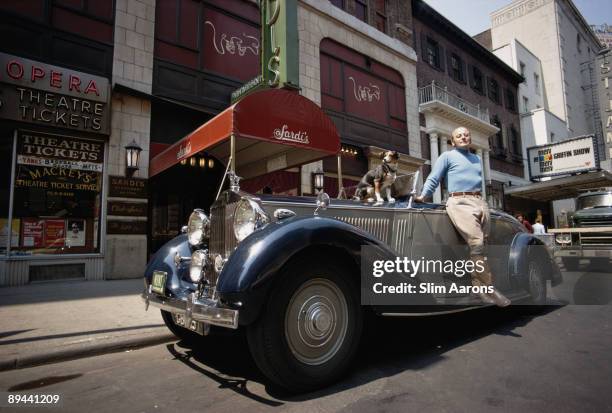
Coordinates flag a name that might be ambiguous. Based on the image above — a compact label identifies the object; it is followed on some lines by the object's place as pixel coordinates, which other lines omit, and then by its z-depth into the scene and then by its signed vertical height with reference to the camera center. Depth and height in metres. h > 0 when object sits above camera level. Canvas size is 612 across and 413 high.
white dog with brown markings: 3.84 +0.69
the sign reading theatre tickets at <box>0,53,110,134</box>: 6.43 +2.91
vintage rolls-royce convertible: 2.09 -0.20
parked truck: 7.52 +0.15
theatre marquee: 17.61 +4.38
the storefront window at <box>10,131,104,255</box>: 6.78 +1.09
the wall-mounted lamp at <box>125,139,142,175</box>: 7.56 +1.92
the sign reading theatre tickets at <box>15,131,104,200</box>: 6.82 +1.68
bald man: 3.31 +0.46
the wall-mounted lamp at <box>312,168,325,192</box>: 10.68 +1.96
